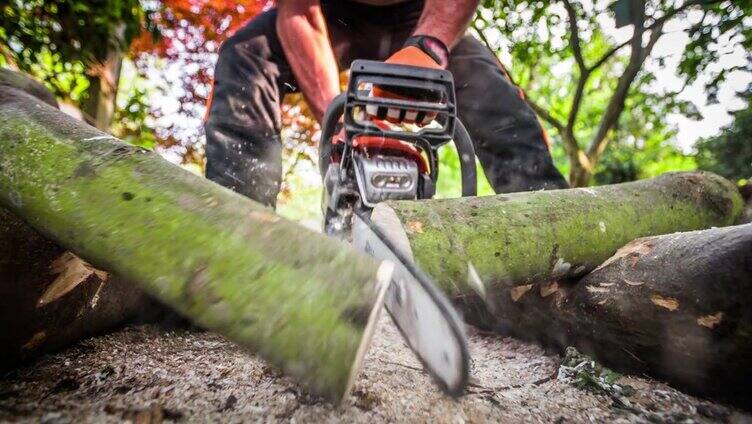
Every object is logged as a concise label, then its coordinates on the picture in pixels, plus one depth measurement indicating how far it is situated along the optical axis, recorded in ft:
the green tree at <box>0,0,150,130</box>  7.33
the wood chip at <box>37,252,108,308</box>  2.53
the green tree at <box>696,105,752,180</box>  14.26
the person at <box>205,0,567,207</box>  4.58
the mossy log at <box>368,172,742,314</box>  2.78
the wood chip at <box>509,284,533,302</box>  3.69
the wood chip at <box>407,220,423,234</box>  2.73
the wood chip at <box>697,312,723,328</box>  2.37
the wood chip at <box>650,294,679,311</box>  2.57
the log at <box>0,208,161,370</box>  2.35
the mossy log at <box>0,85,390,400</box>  1.72
